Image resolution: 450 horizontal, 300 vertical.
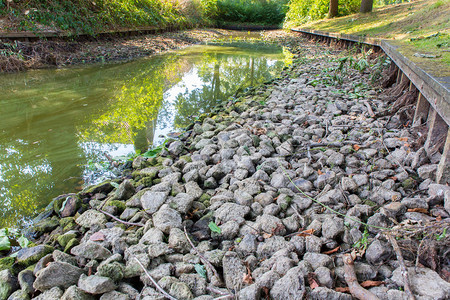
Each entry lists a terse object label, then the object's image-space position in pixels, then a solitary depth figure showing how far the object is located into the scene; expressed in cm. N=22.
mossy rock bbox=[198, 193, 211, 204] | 191
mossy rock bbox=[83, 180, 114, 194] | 215
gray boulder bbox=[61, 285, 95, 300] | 115
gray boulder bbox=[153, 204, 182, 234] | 157
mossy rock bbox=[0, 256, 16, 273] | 140
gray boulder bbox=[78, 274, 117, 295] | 117
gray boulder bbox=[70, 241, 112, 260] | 141
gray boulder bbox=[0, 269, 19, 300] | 126
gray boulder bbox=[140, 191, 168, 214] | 180
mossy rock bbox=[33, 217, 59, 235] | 179
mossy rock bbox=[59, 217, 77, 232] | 174
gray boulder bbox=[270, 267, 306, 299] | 114
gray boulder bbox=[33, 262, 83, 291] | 122
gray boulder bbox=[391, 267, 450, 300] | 109
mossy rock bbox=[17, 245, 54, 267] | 143
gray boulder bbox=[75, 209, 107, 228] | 173
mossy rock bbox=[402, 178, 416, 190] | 178
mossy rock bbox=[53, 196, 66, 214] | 195
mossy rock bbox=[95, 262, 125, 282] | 124
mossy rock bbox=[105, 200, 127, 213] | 189
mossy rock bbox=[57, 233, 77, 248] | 156
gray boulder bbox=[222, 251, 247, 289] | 126
